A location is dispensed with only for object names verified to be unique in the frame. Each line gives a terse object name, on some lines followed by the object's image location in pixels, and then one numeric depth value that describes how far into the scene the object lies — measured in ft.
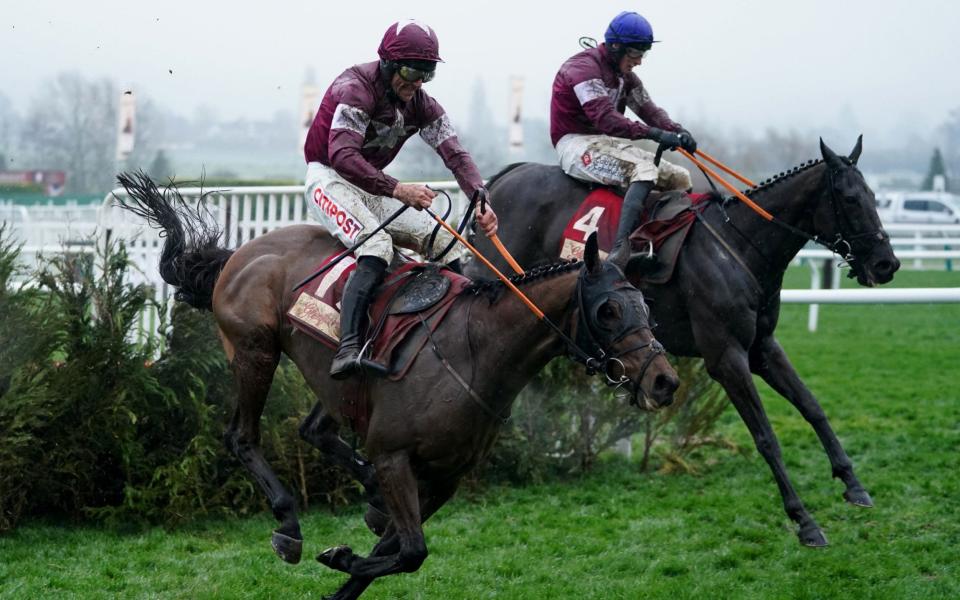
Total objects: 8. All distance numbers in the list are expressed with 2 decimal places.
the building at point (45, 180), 175.63
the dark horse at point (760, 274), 43.19
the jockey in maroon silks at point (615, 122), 47.09
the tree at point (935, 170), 224.33
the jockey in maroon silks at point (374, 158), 33.86
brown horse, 29.04
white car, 188.23
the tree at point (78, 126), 116.26
